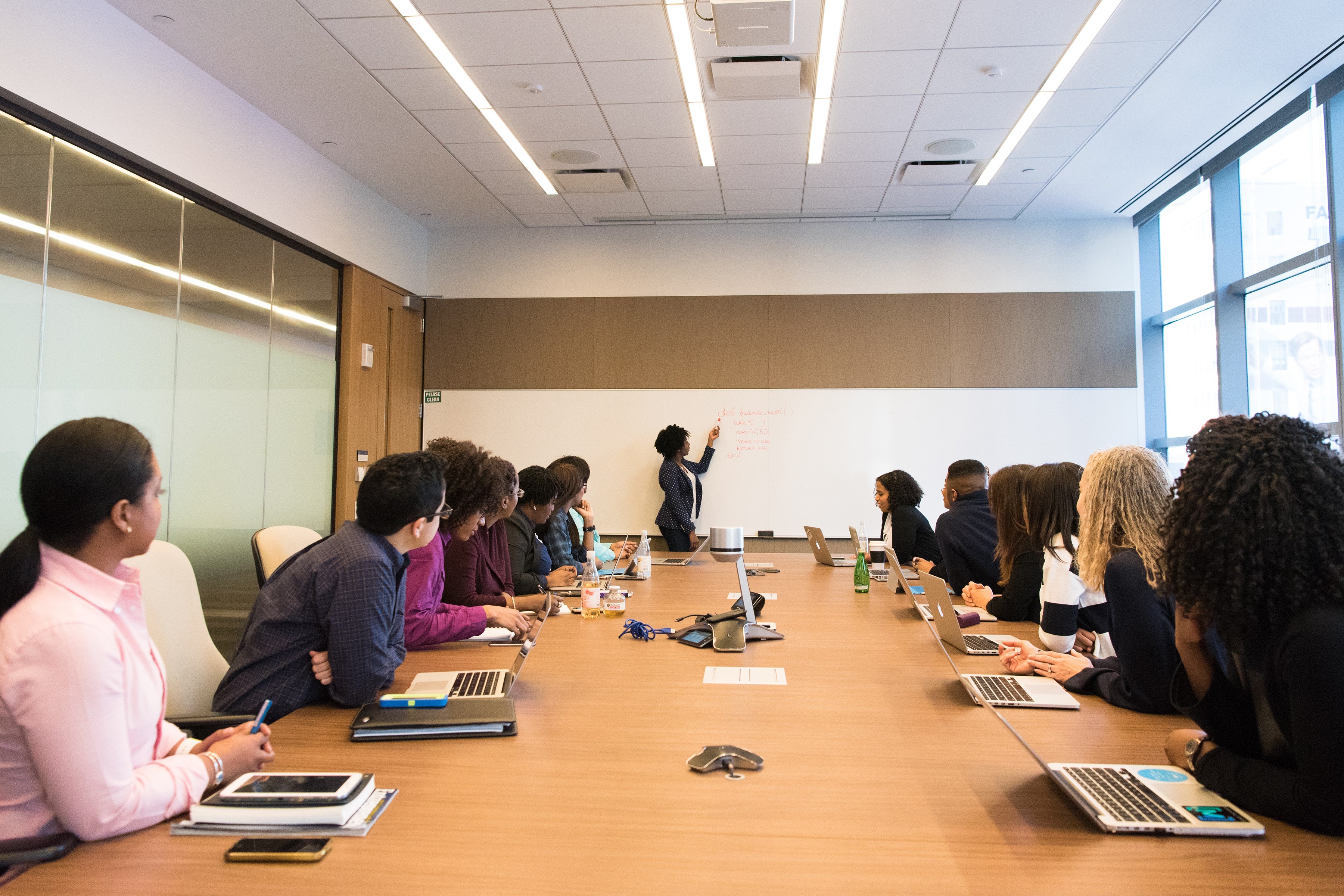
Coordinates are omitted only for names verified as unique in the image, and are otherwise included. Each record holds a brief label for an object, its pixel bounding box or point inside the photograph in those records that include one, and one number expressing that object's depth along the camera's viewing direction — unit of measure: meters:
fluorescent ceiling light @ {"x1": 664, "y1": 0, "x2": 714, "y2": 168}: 3.85
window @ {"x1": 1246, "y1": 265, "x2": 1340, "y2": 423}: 4.54
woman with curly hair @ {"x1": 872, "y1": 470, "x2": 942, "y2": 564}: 5.14
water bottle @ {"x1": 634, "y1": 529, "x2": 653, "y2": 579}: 4.24
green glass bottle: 3.77
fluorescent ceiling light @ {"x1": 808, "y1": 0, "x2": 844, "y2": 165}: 3.85
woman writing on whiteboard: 6.85
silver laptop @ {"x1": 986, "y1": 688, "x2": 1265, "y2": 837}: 1.27
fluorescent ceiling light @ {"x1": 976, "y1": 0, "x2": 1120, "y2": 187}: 3.84
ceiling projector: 3.65
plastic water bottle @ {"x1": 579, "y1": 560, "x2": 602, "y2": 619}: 3.14
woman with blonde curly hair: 1.88
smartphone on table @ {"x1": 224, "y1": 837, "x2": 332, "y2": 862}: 1.19
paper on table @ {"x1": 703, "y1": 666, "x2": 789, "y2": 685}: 2.18
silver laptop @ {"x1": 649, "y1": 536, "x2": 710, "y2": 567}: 5.02
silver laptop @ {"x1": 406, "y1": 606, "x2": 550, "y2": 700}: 2.02
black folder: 1.68
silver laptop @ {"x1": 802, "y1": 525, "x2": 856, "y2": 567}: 5.06
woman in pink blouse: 1.17
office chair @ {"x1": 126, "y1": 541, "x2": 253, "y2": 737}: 2.08
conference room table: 1.15
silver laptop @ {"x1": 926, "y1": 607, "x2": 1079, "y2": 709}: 1.96
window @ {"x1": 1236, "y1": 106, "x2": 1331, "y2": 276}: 4.59
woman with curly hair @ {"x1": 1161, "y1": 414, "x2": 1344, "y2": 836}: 1.20
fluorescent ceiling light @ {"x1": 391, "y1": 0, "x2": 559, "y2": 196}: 3.86
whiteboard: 6.89
